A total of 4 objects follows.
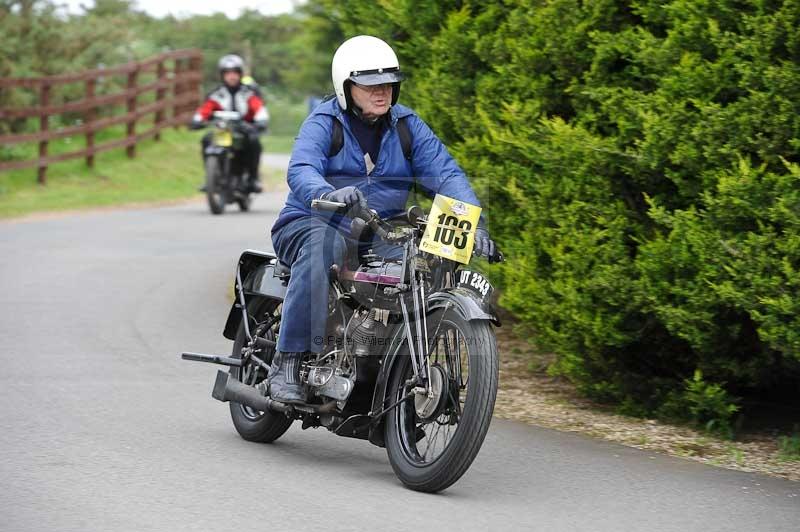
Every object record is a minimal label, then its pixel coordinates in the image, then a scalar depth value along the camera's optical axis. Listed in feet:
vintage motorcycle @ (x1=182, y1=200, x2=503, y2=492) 40.29
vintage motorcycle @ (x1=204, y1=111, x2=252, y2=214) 133.69
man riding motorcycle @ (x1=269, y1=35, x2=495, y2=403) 45.03
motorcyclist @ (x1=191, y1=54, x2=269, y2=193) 136.26
